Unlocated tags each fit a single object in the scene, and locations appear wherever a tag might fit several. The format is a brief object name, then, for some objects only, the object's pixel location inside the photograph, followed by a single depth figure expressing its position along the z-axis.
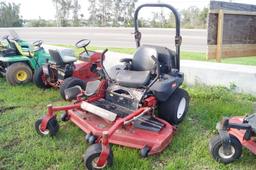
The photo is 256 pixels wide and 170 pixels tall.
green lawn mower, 4.29
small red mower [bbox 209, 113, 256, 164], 2.15
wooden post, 4.01
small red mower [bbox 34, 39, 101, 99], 3.81
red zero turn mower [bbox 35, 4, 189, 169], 2.34
